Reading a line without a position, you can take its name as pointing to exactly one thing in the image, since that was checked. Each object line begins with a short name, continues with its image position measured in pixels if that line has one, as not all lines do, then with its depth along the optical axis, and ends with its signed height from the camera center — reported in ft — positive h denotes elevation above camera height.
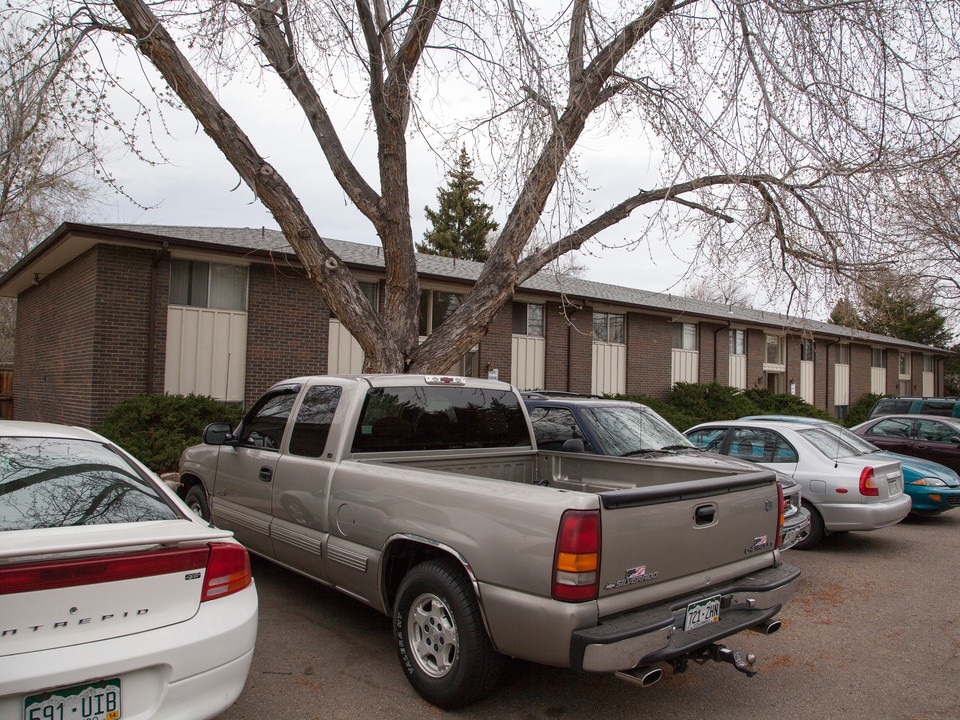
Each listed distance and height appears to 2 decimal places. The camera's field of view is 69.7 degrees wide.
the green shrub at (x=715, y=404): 63.72 -1.00
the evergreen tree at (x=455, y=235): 132.26 +30.22
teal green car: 30.81 -3.89
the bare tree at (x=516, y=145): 25.80 +9.68
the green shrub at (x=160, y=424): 34.96 -2.29
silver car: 25.14 -2.83
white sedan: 8.30 -2.91
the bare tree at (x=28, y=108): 25.39 +10.14
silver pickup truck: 10.59 -2.65
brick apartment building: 39.60 +4.31
